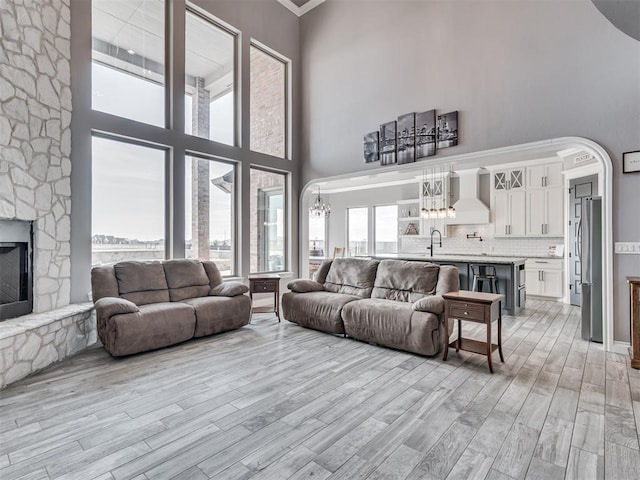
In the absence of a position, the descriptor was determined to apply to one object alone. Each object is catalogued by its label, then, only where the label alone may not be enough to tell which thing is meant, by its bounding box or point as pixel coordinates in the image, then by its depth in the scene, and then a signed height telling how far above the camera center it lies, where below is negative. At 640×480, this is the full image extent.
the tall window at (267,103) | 6.11 +2.64
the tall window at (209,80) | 5.25 +2.66
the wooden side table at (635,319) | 3.17 -0.76
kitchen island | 5.50 -0.58
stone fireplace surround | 3.17 +0.78
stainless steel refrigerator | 3.93 -0.34
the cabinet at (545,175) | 6.98 +1.37
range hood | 7.84 +0.87
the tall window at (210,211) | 5.23 +0.49
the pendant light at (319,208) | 7.72 +0.77
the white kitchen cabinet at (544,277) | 6.78 -0.77
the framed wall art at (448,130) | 4.82 +1.61
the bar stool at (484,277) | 5.66 -0.62
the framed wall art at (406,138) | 5.22 +1.61
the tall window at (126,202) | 4.32 +0.54
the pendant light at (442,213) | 6.51 +0.53
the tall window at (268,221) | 6.12 +0.38
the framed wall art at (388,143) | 5.42 +1.59
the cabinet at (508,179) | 7.44 +1.38
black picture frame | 3.53 +0.83
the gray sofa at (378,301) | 3.48 -0.74
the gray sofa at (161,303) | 3.42 -0.74
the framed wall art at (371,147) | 5.64 +1.60
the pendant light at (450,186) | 8.03 +1.38
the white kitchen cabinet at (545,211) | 6.95 +0.61
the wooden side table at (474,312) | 3.11 -0.69
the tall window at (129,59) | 4.29 +2.49
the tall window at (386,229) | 9.96 +0.35
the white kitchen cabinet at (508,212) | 7.40 +0.63
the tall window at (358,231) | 10.51 +0.31
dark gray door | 5.78 +0.33
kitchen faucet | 8.44 +0.11
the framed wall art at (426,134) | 5.02 +1.62
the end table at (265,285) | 5.00 -0.67
